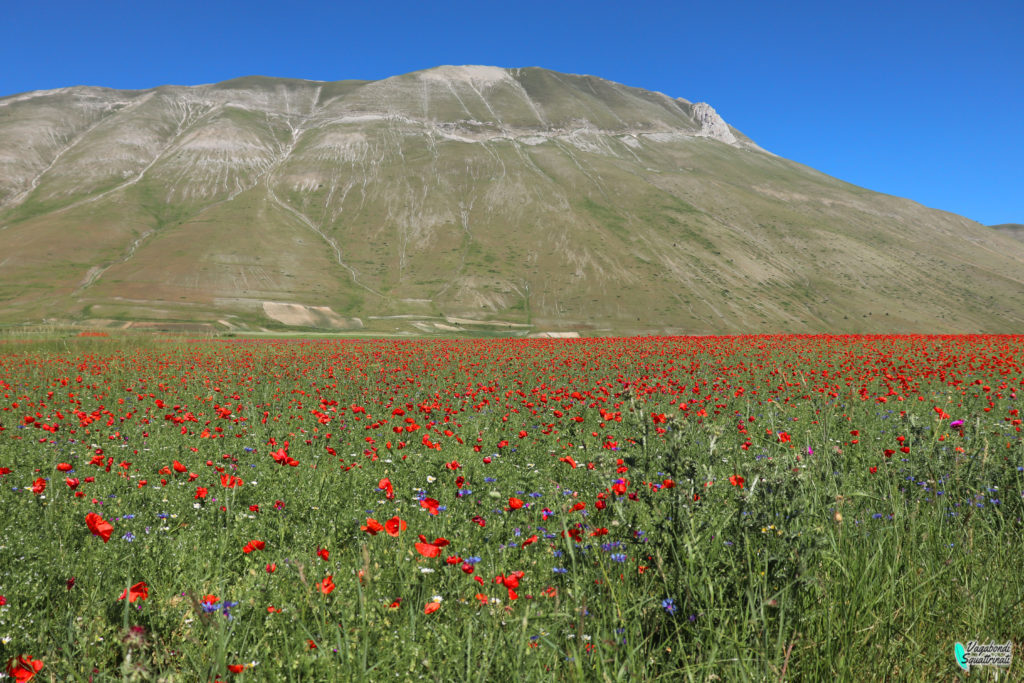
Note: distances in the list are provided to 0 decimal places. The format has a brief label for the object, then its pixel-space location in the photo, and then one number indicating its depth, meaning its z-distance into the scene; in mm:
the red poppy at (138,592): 2267
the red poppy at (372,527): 2705
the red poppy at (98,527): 2449
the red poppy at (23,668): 2136
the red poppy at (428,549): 2523
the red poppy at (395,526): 2668
